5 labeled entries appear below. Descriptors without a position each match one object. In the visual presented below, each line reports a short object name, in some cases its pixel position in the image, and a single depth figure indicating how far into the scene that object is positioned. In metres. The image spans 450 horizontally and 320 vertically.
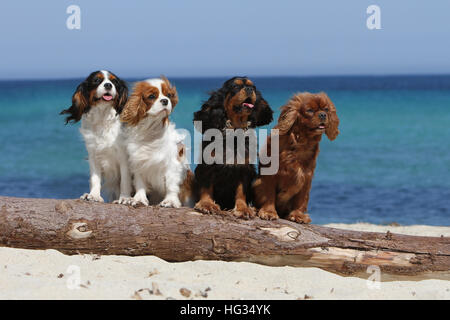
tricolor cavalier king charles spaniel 6.31
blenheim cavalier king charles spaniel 6.14
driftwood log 5.78
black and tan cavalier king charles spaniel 5.91
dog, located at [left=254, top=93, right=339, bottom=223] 5.97
